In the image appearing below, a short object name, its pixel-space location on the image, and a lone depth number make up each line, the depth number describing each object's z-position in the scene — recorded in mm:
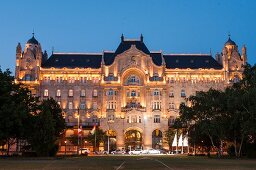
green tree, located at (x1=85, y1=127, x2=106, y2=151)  131975
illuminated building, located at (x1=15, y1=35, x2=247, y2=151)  146750
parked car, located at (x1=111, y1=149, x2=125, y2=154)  130050
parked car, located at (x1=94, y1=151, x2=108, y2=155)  125288
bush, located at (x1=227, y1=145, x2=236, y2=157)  80194
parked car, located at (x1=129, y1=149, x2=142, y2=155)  121719
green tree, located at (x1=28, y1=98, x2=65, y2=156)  66812
